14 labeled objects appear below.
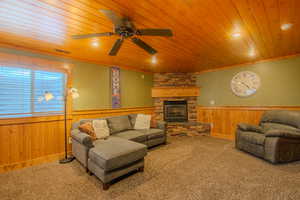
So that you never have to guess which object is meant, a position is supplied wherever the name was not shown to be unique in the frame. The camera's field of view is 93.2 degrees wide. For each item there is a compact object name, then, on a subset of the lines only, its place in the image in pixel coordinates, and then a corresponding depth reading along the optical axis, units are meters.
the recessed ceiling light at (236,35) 2.53
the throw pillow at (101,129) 3.20
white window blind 2.76
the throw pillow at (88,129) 2.94
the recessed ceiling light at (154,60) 3.87
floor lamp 2.94
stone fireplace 5.52
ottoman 2.11
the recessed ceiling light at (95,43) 2.77
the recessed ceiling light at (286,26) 2.28
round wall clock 4.33
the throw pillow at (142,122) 4.12
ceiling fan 1.71
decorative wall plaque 4.41
